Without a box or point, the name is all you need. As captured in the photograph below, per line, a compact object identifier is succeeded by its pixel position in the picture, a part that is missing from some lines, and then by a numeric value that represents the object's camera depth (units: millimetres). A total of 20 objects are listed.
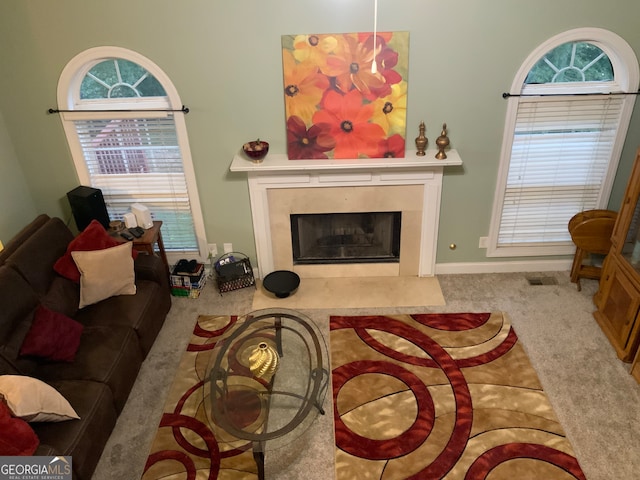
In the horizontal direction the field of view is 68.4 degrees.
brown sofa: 2611
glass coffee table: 2576
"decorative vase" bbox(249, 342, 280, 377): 2830
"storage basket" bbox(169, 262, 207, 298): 4156
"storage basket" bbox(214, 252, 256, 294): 4207
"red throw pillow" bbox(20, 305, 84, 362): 2840
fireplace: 3830
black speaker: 3794
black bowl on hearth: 4145
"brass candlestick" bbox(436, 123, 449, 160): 3705
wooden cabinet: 3283
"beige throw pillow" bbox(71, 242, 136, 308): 3369
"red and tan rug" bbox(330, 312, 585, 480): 2746
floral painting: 3496
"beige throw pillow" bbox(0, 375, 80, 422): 2324
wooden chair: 3875
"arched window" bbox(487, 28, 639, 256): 3611
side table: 3820
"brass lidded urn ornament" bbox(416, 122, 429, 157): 3726
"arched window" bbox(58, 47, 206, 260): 3689
